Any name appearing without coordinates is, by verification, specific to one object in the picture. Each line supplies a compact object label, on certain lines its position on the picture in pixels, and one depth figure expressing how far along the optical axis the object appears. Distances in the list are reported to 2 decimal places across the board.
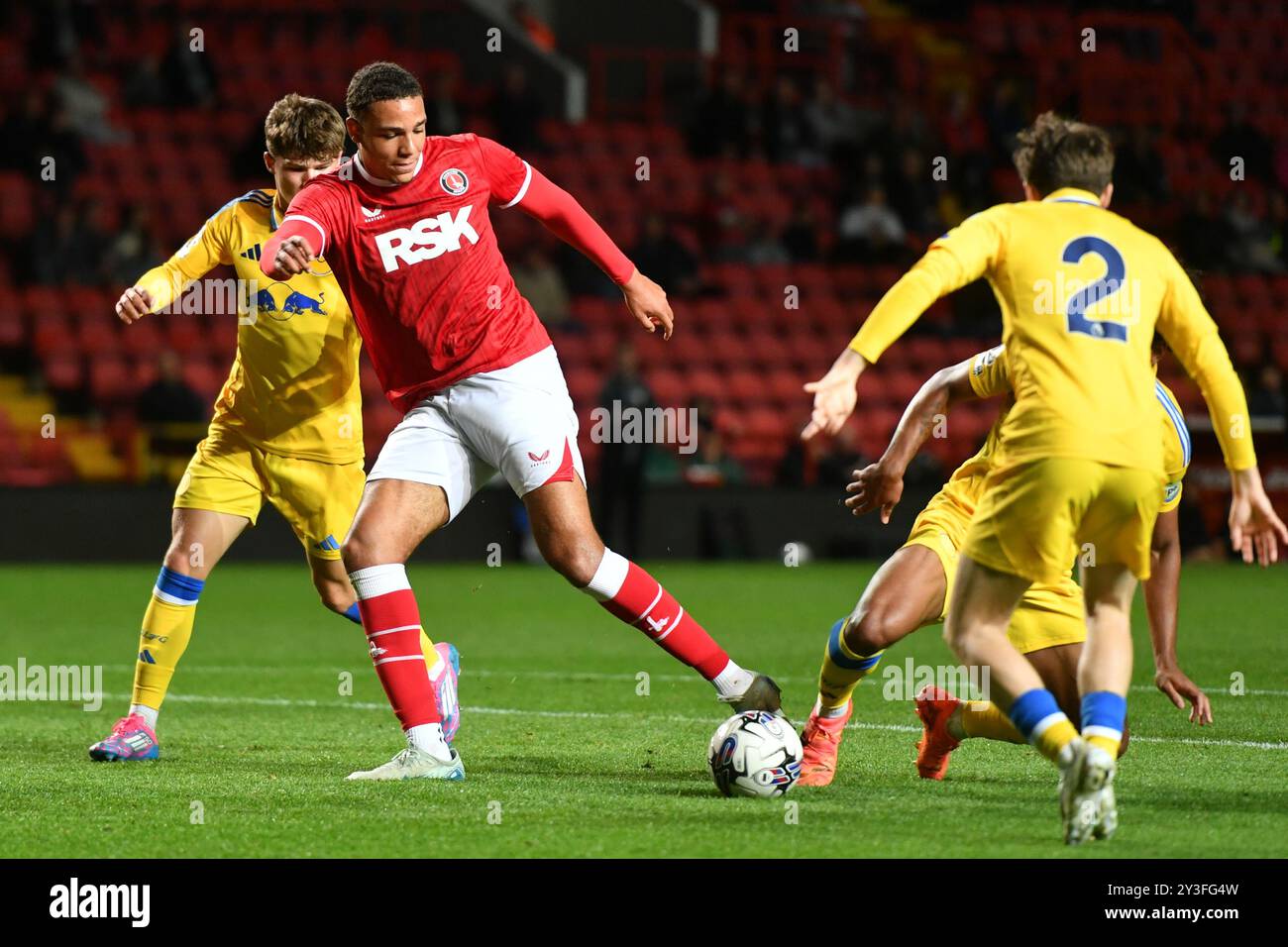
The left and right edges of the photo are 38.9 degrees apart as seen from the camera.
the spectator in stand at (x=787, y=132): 19.88
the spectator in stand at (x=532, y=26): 21.44
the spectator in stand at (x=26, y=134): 17.34
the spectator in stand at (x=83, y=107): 18.28
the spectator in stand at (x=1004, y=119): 20.33
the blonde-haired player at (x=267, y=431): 6.27
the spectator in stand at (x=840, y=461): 16.36
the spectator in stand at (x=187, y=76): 18.56
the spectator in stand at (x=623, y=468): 15.27
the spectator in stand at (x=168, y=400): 15.73
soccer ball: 5.18
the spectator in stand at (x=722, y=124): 19.73
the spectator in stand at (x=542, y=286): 17.62
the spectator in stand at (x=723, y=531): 16.20
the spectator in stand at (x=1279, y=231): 19.88
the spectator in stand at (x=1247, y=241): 19.48
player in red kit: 5.44
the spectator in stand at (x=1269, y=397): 16.61
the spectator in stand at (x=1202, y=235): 19.03
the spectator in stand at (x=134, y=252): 16.67
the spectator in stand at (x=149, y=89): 18.73
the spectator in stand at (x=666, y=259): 17.67
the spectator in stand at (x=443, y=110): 17.39
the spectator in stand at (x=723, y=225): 18.92
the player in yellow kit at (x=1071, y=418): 4.37
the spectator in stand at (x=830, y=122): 20.17
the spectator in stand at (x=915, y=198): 18.97
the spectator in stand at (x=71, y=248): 16.92
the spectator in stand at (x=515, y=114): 18.42
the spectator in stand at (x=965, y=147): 19.28
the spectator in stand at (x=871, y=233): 18.66
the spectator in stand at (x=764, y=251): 19.02
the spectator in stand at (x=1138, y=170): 19.05
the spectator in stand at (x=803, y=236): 18.97
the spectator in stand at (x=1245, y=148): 20.61
